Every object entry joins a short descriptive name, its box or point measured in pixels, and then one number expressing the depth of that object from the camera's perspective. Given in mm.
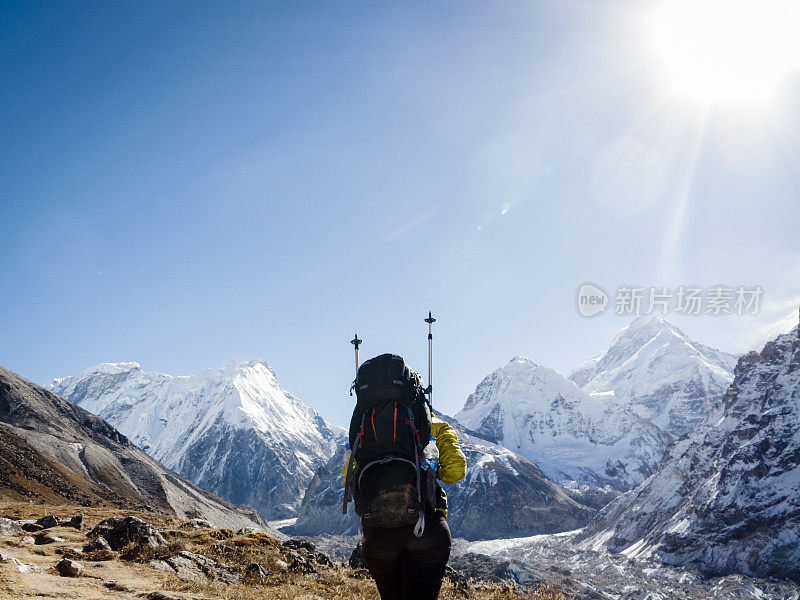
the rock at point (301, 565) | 14328
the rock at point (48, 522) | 20859
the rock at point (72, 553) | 12898
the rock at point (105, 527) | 15212
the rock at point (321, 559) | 17375
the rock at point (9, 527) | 16562
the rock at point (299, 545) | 20672
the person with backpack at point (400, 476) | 5656
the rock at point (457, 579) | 13680
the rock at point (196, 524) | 23203
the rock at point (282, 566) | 14023
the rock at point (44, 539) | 15799
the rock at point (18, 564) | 9766
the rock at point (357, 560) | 17719
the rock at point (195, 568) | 12289
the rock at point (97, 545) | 13676
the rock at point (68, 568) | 10531
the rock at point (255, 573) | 12773
